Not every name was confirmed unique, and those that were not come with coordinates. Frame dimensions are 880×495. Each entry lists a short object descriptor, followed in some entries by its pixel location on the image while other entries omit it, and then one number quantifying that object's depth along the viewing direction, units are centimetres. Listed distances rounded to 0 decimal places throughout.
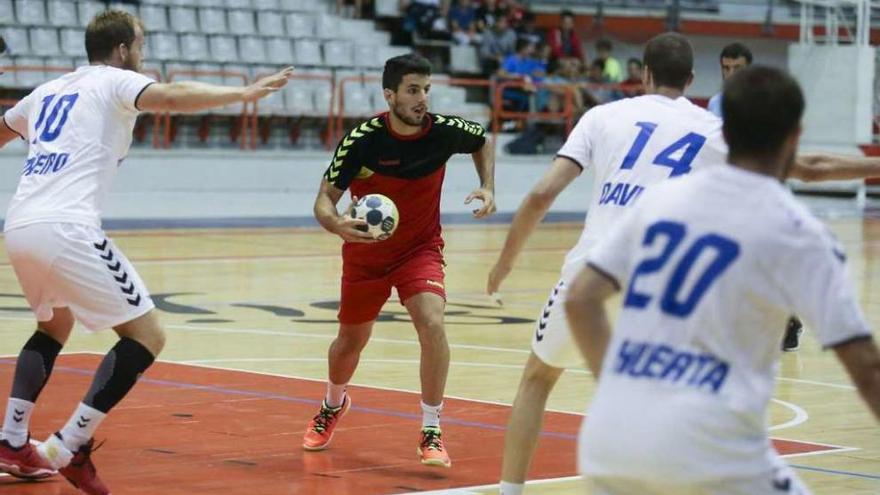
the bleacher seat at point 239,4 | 2665
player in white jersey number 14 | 567
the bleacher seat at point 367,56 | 2728
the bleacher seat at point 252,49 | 2605
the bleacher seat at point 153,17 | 2530
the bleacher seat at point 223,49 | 2566
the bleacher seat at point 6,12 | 2402
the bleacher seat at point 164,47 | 2475
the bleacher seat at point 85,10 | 2475
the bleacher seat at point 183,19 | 2561
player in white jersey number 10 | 605
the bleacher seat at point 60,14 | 2445
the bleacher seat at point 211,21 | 2603
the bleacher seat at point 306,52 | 2672
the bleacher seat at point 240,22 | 2645
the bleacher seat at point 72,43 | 2408
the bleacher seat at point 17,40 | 2361
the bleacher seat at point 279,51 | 2639
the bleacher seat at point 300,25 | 2709
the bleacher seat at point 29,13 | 2425
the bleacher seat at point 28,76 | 2306
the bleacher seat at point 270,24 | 2677
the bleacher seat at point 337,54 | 2702
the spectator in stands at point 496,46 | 2833
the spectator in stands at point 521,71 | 2756
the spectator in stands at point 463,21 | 2867
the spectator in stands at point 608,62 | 2883
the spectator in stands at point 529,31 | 2884
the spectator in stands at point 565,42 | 2892
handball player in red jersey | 730
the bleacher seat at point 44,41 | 2388
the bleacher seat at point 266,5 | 2706
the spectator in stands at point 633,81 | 2788
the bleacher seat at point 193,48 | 2522
